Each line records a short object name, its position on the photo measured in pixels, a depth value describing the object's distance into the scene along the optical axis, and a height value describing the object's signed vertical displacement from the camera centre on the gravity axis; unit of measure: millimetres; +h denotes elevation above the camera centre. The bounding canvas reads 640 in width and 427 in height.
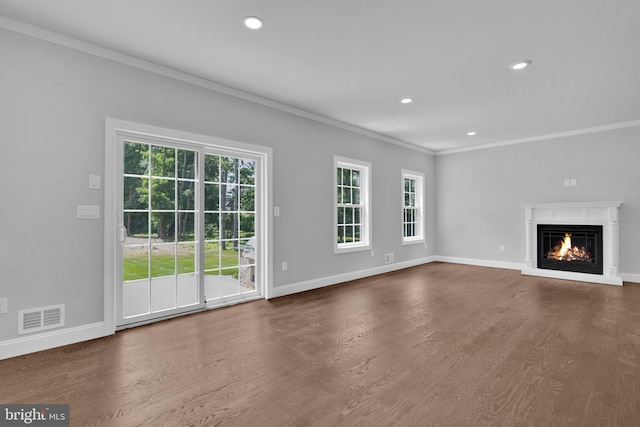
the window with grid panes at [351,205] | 5520 +187
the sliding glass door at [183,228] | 3289 -139
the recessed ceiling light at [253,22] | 2534 +1580
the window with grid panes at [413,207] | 7055 +184
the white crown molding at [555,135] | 5344 +1496
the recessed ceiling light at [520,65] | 3242 +1557
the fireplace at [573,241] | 5211 -480
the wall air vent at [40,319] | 2620 -865
